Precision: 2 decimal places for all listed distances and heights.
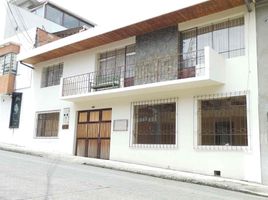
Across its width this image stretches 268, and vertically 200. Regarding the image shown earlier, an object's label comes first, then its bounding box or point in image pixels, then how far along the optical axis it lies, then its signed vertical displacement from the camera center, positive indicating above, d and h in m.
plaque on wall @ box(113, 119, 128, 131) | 9.30 +0.16
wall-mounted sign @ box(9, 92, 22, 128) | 12.84 +0.94
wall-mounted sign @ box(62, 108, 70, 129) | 10.91 +0.46
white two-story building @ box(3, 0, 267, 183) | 7.32 +1.47
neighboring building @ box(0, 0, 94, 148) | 12.67 +3.53
